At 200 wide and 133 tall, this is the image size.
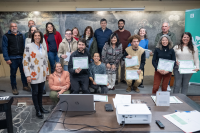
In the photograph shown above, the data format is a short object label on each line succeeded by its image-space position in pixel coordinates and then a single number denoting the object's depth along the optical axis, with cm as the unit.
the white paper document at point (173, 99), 187
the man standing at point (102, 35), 378
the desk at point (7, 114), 164
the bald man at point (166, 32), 367
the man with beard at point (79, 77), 279
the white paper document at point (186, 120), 134
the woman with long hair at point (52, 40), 364
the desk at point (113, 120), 133
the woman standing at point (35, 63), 250
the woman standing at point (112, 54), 352
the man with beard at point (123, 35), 384
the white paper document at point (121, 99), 185
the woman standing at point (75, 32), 388
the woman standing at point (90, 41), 366
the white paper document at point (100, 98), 191
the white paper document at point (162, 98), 174
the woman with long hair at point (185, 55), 296
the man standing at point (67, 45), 345
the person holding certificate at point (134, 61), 327
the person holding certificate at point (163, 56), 285
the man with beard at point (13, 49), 328
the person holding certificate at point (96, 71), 311
